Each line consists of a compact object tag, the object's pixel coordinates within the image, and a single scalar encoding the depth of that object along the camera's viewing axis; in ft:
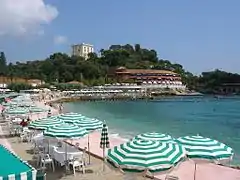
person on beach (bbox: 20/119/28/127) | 36.64
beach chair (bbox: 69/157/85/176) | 20.99
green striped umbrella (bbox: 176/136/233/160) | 15.94
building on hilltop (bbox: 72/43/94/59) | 384.21
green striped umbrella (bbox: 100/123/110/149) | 22.05
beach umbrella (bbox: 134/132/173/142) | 18.84
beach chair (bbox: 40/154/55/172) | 21.48
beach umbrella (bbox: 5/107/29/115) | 38.06
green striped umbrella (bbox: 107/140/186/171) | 13.72
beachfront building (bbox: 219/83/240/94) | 283.43
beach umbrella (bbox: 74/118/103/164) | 23.79
